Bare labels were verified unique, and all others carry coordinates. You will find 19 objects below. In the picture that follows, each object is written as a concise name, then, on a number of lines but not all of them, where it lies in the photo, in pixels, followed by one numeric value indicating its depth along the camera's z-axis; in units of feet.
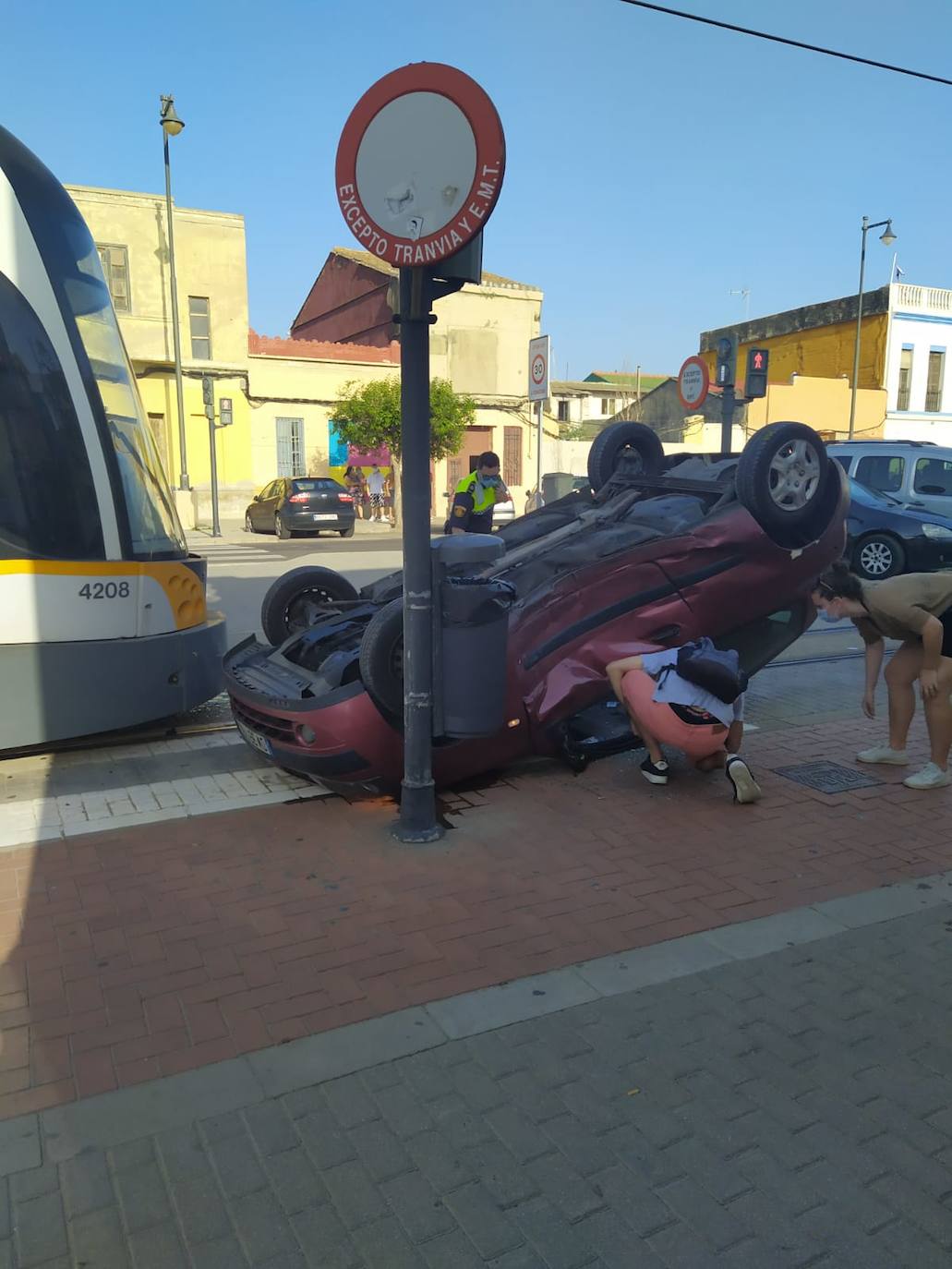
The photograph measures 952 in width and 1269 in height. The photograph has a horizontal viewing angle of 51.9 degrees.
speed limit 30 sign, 36.00
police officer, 29.60
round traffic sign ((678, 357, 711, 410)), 36.83
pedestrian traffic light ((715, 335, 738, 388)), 34.09
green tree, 87.66
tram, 16.62
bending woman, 17.04
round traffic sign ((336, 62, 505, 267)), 12.68
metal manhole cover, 17.88
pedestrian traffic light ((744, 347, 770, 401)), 35.50
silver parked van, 43.37
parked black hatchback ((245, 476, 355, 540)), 74.13
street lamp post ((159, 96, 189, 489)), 70.64
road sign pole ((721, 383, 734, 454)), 34.50
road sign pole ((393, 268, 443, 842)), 13.78
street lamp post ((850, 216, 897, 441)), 101.71
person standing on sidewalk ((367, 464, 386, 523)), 97.91
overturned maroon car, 15.76
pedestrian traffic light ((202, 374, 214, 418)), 77.86
